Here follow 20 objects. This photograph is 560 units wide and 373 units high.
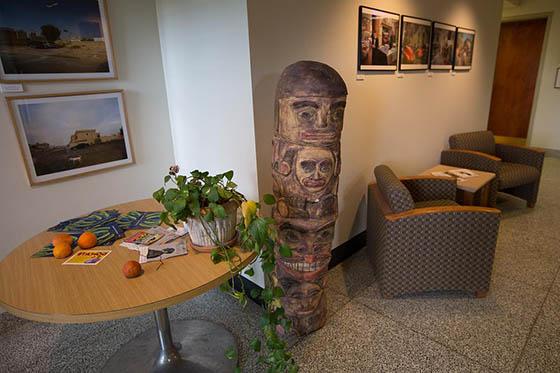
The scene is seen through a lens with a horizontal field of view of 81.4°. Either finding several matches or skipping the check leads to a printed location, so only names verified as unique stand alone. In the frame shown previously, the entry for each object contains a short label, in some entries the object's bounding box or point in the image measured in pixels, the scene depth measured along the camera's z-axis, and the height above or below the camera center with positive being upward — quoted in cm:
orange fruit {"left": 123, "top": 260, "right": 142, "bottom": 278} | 123 -62
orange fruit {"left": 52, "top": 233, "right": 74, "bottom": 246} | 140 -57
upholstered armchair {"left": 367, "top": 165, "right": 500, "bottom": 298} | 212 -101
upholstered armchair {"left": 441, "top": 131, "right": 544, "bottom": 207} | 337 -81
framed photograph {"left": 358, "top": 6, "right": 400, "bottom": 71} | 245 +39
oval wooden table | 108 -65
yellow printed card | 134 -63
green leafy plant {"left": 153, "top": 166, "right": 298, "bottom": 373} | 127 -48
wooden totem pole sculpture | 158 -40
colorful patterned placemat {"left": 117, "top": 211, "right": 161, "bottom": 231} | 165 -60
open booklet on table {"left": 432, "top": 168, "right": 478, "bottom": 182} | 313 -83
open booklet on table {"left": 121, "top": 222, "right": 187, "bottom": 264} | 139 -63
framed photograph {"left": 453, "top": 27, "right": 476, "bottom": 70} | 362 +43
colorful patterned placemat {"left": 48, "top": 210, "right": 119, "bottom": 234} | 164 -60
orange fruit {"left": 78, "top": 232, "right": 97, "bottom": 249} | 144 -59
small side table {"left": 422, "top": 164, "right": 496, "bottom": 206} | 287 -88
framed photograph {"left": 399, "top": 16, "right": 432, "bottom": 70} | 283 +40
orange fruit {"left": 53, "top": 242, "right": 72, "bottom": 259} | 137 -60
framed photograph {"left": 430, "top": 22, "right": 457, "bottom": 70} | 325 +42
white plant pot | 133 -53
